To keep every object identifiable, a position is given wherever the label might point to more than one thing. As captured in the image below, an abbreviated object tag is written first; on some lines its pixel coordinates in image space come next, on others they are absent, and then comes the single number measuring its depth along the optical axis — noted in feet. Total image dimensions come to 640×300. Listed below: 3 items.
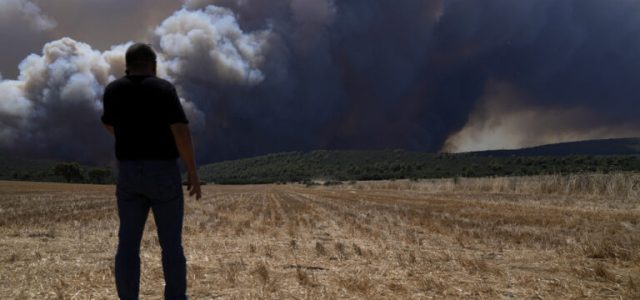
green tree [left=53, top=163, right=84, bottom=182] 440.86
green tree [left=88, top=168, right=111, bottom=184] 493.77
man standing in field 12.21
